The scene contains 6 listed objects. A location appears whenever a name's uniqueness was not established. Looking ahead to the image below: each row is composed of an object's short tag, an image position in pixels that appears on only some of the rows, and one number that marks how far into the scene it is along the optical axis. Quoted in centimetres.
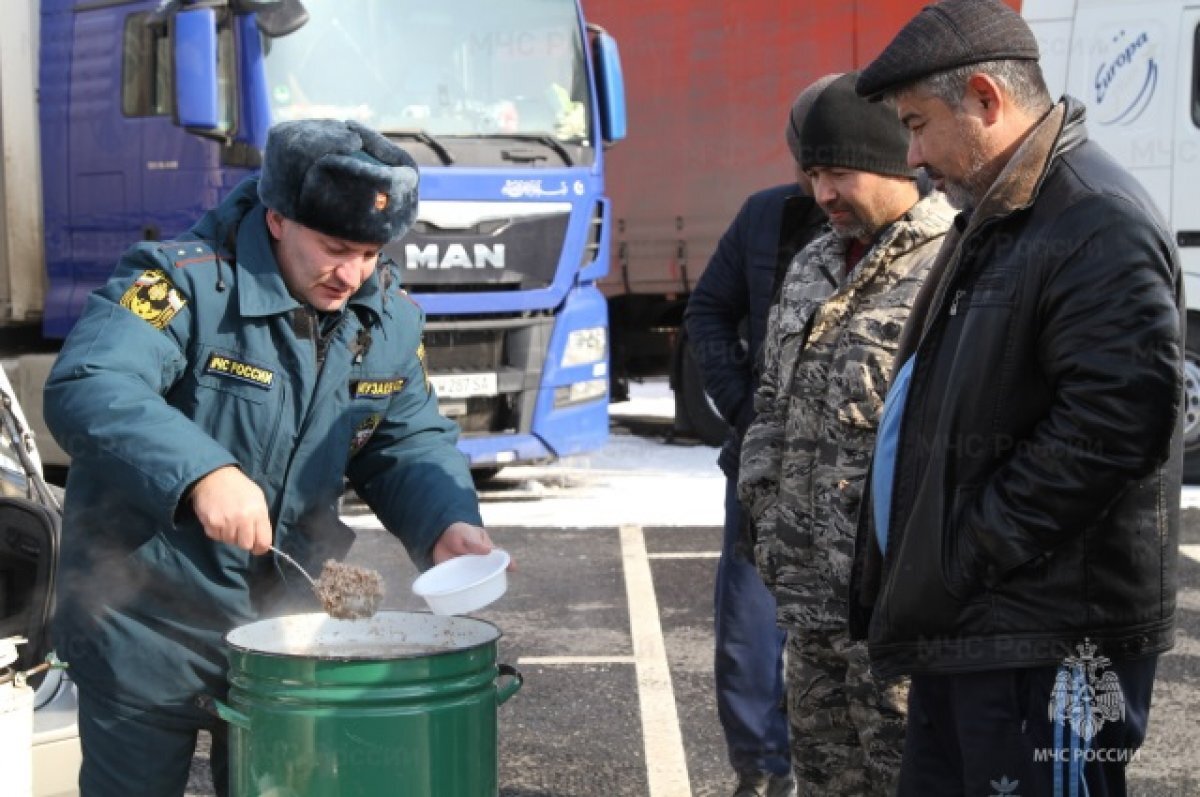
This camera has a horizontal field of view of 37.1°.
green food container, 296
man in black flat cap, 273
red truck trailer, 1253
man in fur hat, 309
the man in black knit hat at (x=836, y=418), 382
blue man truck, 926
